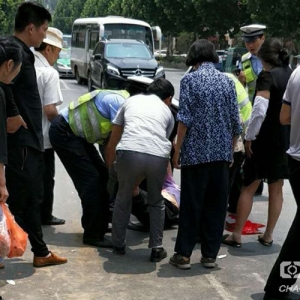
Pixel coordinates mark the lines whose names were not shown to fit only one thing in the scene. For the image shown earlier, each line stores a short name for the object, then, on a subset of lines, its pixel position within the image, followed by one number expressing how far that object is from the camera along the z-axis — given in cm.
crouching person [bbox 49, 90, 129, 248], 605
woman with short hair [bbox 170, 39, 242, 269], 540
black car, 2197
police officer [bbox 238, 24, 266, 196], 732
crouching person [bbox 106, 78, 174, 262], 550
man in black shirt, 518
